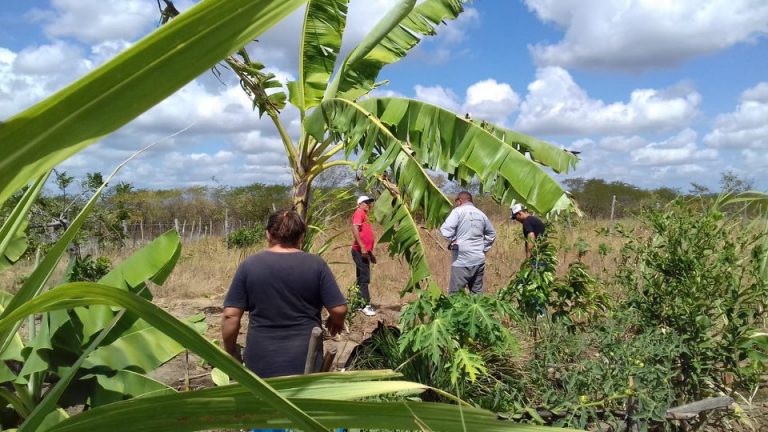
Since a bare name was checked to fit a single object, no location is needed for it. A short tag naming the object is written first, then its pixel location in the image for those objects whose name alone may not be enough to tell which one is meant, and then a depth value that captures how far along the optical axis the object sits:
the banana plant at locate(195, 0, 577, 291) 4.67
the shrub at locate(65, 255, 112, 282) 6.71
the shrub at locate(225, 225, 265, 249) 16.61
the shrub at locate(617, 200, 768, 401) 3.92
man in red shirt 8.14
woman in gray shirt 3.47
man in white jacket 7.60
